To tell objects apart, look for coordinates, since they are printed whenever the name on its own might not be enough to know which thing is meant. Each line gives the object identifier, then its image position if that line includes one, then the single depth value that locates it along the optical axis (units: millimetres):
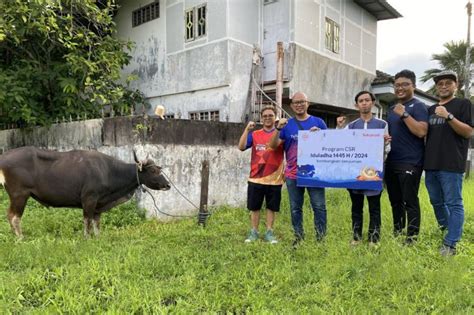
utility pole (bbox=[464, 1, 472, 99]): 15961
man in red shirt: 4863
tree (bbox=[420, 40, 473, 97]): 22859
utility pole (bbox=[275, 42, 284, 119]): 9195
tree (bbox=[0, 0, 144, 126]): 7077
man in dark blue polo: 4078
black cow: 5109
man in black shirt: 3908
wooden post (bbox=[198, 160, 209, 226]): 6036
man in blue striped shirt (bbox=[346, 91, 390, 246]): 4234
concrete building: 10008
